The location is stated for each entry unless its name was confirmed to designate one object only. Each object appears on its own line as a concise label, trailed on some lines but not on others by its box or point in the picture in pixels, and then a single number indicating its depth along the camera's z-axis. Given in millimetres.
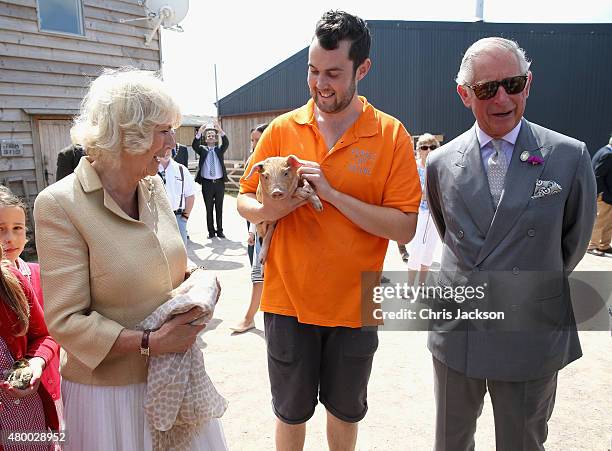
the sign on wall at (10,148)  8581
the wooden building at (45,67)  8648
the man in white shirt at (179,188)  5883
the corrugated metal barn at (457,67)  17672
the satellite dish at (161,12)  10414
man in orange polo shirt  2211
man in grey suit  2043
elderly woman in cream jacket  1729
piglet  2209
